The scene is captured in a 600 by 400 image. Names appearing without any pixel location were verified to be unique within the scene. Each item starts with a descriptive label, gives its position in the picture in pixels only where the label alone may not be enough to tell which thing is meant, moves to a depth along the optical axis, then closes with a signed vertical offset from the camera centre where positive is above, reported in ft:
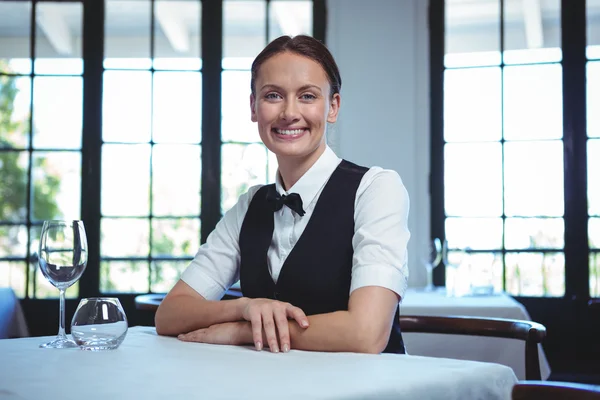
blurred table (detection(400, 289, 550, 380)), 9.27 -1.54
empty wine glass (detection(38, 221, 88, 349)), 4.49 -0.20
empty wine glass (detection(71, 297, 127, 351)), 4.08 -0.55
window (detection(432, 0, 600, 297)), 14.98 +1.57
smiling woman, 4.62 -0.08
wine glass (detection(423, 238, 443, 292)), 12.91 -0.58
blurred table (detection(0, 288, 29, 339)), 8.06 -1.08
